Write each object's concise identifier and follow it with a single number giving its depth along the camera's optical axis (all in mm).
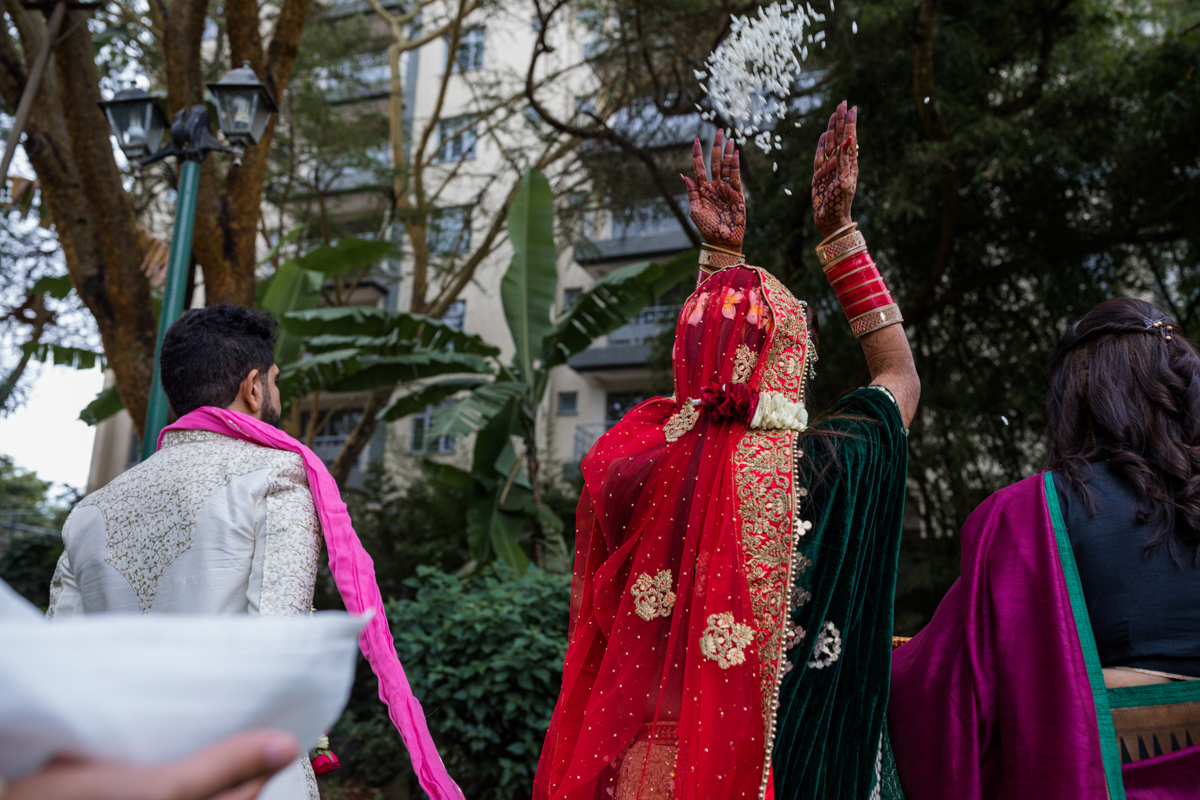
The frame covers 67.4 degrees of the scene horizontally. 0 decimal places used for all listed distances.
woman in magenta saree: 1846
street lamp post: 4883
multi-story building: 15742
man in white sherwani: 1913
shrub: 4531
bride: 1925
